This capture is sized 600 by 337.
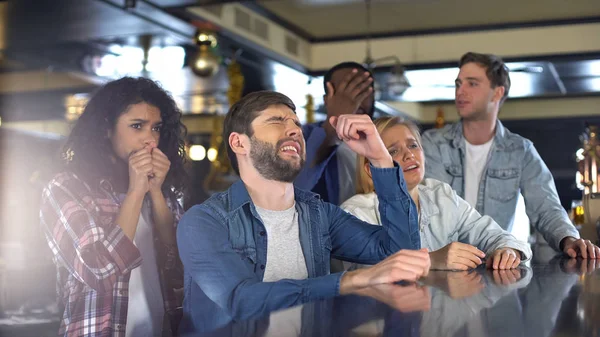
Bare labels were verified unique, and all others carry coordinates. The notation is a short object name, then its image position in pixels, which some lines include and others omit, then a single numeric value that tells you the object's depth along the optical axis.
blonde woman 2.31
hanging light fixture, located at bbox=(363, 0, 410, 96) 7.60
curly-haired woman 2.03
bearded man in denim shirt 1.65
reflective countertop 0.88
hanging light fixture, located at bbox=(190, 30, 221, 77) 6.12
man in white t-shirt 3.02
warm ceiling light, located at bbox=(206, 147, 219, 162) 9.16
